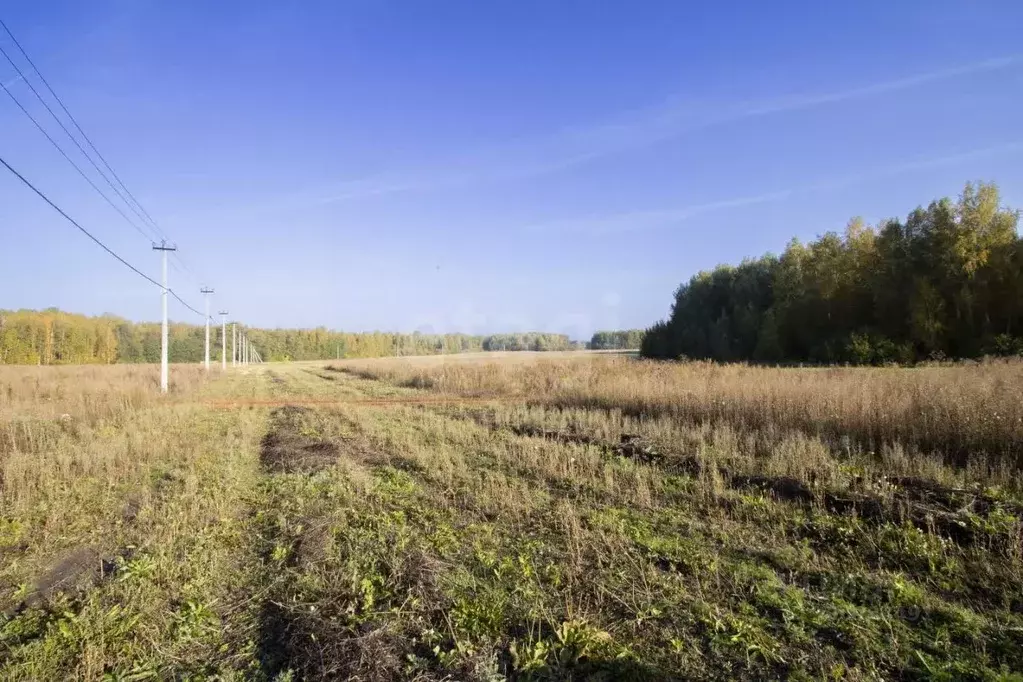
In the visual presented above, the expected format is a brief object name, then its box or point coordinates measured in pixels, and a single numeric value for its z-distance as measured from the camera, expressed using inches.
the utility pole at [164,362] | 966.2
